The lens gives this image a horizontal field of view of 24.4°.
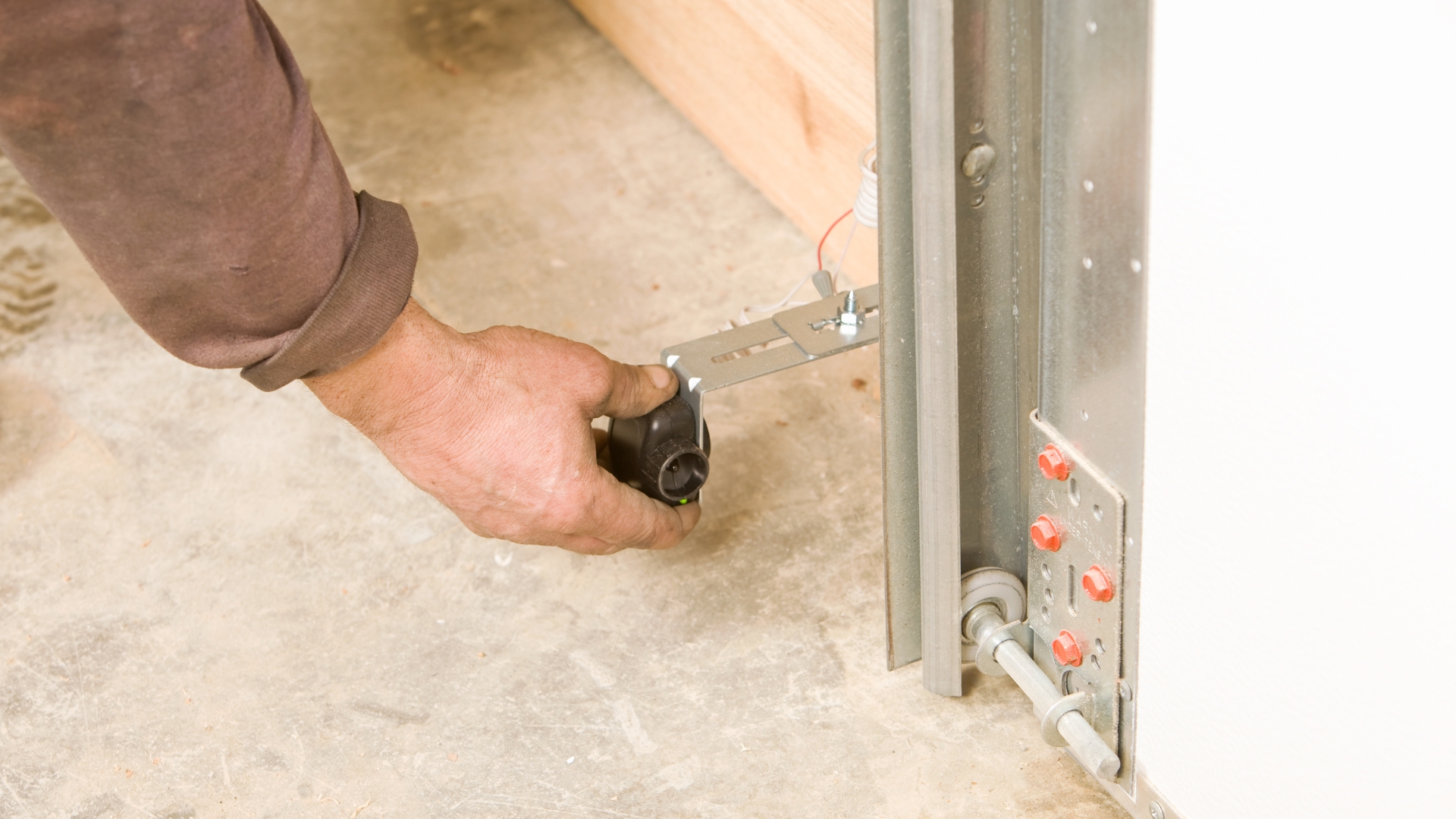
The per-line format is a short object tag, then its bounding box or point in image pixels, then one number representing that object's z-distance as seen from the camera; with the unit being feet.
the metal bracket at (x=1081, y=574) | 4.49
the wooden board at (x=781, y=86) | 5.54
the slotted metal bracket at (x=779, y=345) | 4.92
